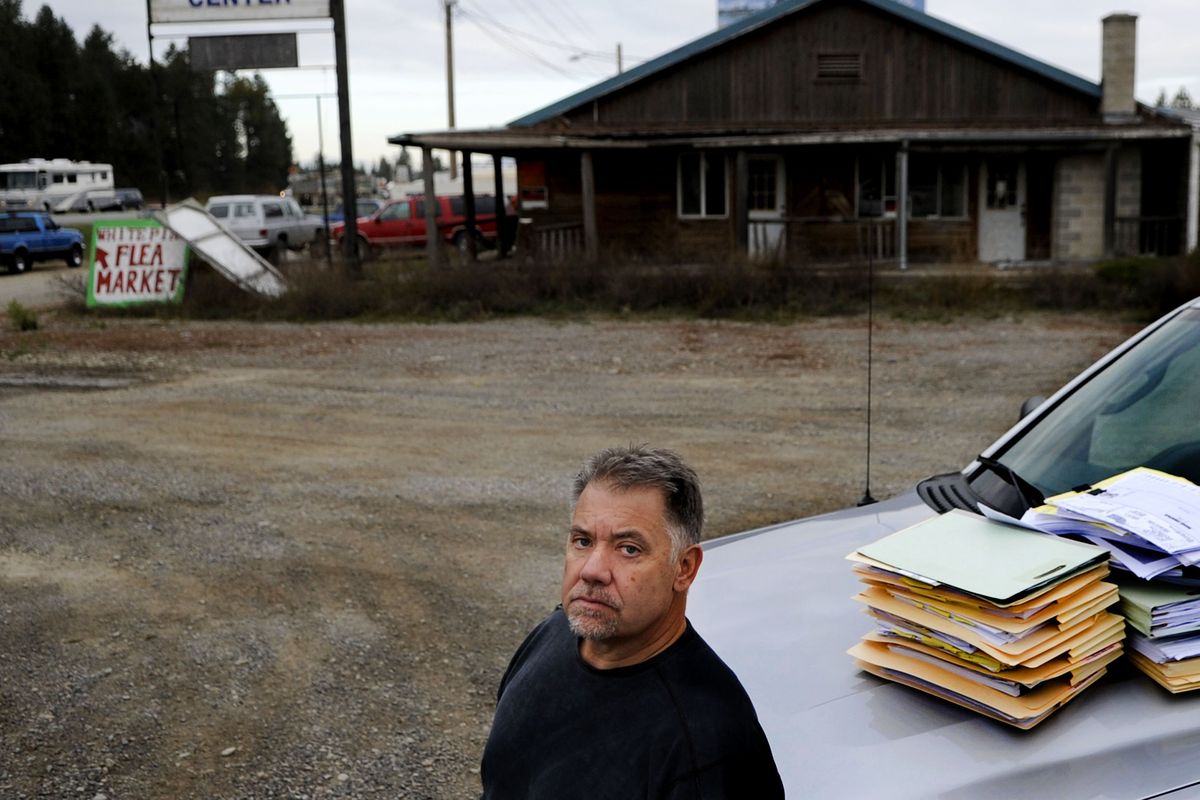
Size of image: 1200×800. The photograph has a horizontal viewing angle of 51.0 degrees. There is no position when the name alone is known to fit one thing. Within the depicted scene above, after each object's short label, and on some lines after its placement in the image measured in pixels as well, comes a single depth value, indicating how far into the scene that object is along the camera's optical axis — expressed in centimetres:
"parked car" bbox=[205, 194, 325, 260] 3319
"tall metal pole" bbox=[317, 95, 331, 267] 2256
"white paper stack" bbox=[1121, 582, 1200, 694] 248
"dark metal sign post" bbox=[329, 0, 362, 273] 2373
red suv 3356
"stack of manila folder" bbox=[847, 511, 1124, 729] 247
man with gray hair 214
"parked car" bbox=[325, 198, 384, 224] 4181
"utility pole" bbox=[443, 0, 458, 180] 5219
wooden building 2597
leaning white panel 2156
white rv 6712
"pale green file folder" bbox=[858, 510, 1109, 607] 254
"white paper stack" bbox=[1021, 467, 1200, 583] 265
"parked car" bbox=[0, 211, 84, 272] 3331
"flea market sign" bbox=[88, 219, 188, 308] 2156
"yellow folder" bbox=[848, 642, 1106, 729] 243
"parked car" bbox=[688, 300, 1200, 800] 232
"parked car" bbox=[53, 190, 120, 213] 6744
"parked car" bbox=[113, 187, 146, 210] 7506
